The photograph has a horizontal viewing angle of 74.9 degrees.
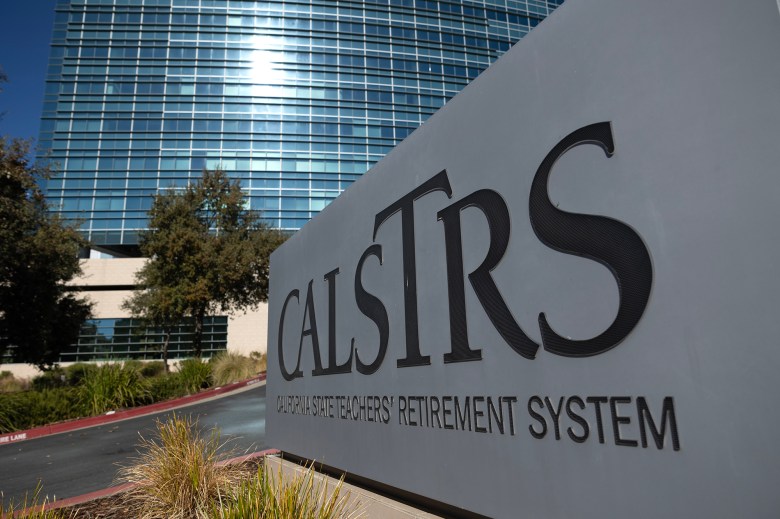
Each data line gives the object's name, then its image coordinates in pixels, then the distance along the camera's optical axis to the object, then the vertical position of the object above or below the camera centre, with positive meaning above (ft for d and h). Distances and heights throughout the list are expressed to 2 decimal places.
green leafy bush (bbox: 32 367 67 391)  79.20 -1.80
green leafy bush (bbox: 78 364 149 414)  46.88 -2.17
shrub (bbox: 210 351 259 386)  63.31 -0.89
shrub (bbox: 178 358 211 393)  57.82 -1.34
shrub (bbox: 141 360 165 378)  89.20 -0.79
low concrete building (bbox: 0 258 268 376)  127.65 +7.14
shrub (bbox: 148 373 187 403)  52.49 -2.51
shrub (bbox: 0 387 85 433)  41.06 -3.30
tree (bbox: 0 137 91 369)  53.42 +12.38
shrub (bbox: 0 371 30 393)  76.88 -2.43
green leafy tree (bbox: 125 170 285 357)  74.38 +15.71
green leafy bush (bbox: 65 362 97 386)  83.15 -1.09
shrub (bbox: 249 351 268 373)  75.29 -0.72
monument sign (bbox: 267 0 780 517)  6.63 +1.20
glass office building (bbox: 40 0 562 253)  189.67 +101.01
